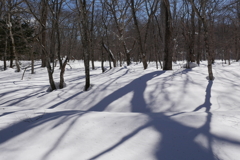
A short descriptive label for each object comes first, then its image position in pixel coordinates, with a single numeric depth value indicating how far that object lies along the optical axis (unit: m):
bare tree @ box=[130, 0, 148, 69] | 12.34
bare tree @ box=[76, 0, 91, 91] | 7.11
